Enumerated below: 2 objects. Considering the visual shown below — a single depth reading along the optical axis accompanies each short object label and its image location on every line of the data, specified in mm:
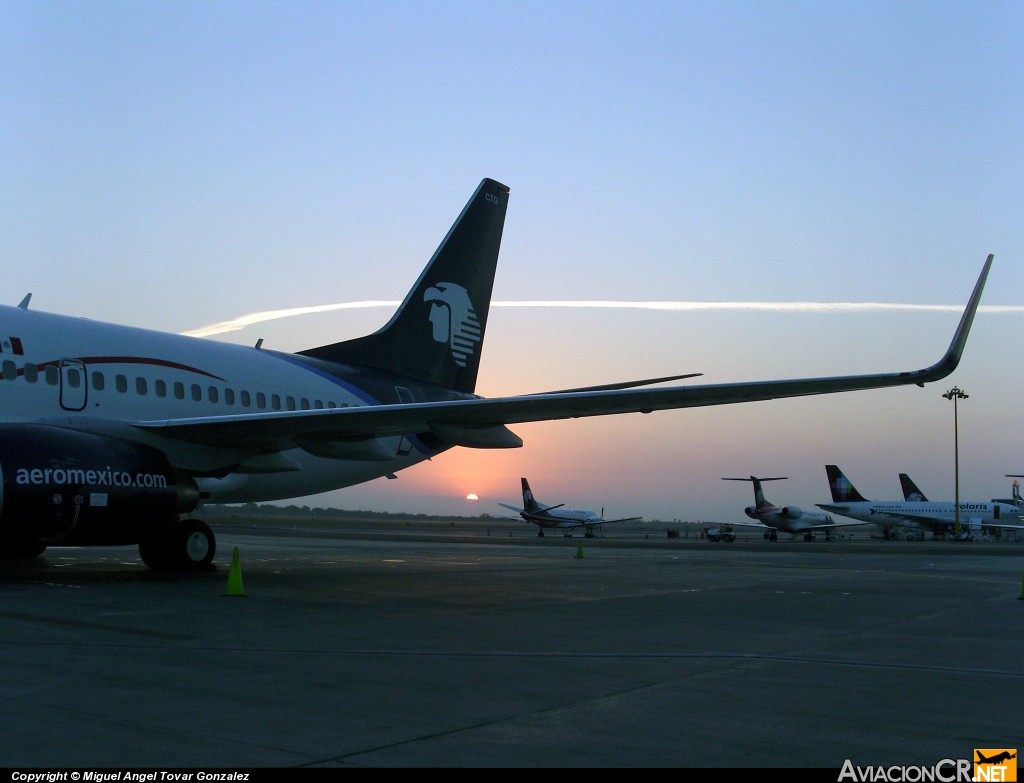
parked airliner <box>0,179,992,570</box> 12133
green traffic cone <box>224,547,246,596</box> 11703
